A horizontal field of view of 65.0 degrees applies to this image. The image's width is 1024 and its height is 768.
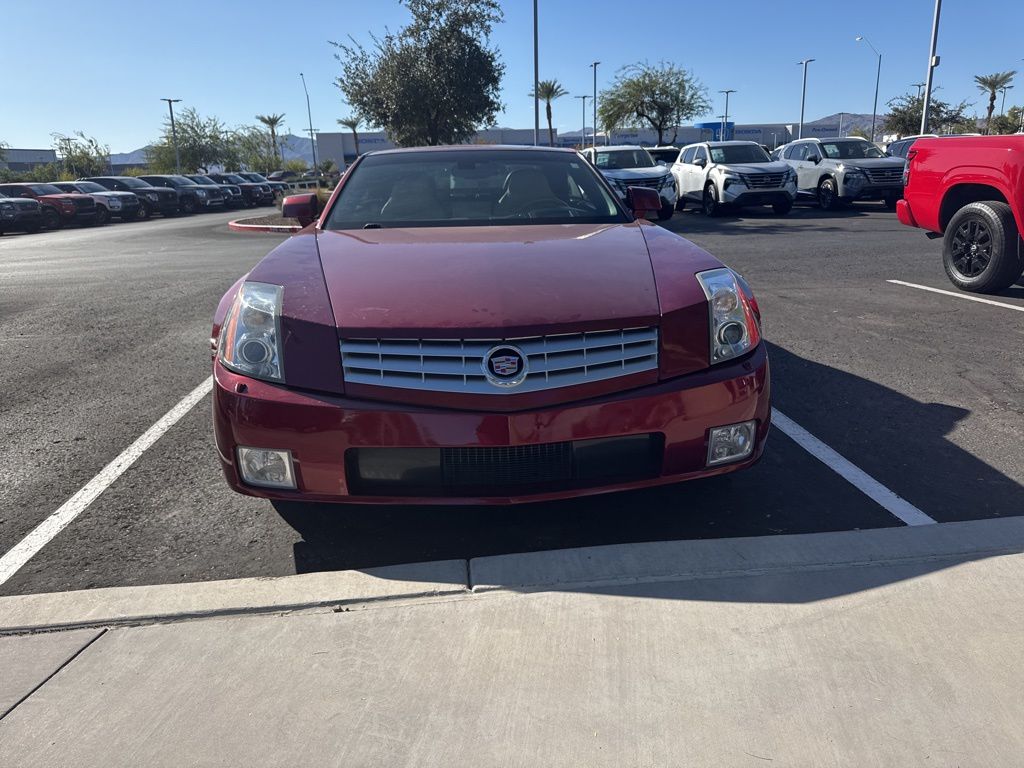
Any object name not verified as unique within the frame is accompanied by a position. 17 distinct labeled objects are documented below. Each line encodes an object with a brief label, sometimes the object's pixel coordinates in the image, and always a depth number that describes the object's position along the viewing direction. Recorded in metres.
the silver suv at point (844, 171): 18.23
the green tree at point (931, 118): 48.00
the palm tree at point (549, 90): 69.96
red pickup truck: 6.82
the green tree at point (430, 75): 23.23
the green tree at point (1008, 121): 39.06
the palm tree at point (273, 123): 93.94
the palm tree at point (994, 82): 56.81
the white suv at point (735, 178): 17.89
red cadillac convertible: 2.65
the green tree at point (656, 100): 43.78
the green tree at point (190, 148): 68.00
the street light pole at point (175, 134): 64.53
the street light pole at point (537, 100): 27.48
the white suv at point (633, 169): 17.48
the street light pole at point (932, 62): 27.77
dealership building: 74.75
